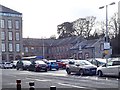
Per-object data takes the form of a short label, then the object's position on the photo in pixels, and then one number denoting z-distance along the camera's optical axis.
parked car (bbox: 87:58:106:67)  42.03
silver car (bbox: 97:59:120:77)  26.13
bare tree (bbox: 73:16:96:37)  101.62
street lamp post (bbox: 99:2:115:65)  35.30
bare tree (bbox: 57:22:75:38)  113.60
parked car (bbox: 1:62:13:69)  64.41
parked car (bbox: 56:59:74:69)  50.74
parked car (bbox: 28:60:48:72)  42.56
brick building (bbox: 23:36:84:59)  114.19
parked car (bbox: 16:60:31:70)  48.99
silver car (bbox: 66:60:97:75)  31.02
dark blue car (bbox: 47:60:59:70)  46.09
